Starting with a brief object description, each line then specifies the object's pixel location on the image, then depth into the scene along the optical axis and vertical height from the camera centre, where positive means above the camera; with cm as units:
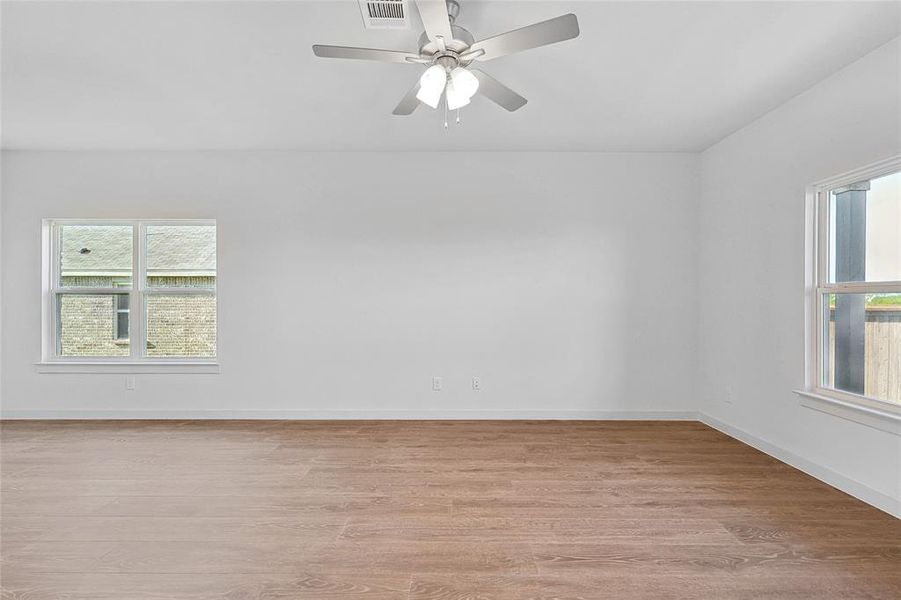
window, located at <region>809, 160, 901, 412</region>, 262 +8
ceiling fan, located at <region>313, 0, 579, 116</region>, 190 +112
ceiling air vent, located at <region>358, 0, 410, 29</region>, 205 +129
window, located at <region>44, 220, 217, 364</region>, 456 +8
